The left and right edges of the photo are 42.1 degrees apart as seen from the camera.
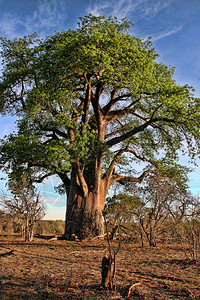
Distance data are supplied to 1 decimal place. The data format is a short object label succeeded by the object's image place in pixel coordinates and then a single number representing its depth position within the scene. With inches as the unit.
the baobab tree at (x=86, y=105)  381.7
